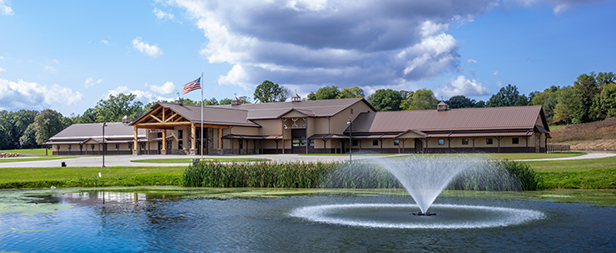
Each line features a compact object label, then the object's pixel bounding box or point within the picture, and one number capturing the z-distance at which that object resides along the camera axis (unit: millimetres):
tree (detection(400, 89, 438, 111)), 116750
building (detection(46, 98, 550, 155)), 61125
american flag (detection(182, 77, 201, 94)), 50344
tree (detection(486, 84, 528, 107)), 157412
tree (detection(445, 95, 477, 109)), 154125
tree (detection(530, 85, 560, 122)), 125769
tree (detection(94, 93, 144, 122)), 115750
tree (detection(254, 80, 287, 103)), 120250
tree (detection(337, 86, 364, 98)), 116150
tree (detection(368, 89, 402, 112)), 117375
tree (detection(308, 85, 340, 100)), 112562
